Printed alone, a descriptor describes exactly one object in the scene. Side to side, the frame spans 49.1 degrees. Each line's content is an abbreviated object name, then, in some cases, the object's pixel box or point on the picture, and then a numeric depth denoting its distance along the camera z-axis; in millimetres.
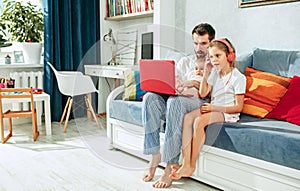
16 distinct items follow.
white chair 3354
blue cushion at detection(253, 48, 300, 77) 2166
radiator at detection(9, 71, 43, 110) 3695
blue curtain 3801
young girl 1957
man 2002
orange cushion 2088
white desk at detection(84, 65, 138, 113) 3492
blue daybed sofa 1622
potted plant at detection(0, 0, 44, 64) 3760
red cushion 1980
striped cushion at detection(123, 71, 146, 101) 2633
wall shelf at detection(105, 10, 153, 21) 3570
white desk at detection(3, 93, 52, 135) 3258
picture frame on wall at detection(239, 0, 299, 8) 2469
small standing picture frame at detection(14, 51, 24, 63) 3866
